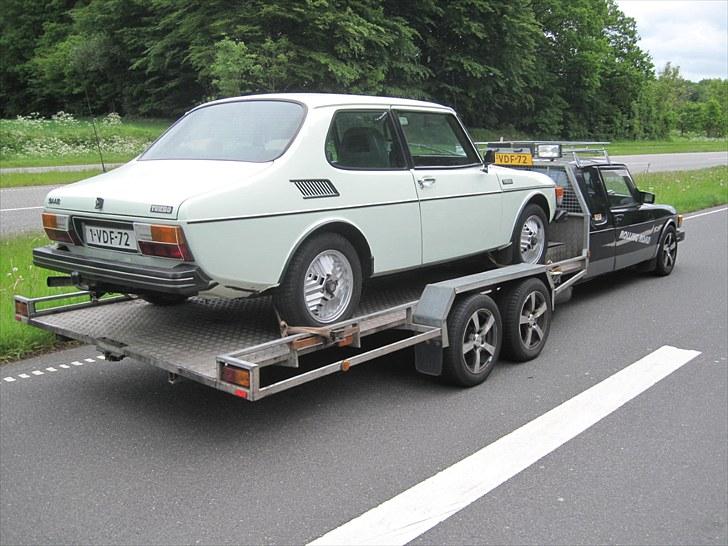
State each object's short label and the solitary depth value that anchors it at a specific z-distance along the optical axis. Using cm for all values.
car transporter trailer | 420
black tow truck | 767
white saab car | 404
